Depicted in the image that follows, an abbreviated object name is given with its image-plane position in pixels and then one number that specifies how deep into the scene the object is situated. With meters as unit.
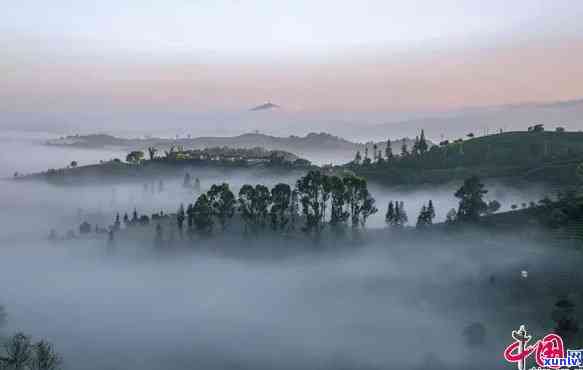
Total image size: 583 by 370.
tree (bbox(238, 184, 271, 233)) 166.25
